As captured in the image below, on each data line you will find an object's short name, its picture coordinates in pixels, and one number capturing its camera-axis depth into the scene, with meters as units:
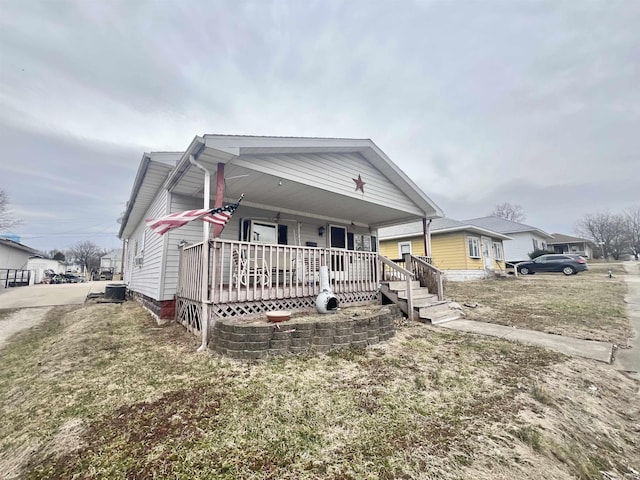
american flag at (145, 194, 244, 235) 4.97
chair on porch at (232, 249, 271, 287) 5.03
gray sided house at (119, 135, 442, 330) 5.28
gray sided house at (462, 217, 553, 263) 27.55
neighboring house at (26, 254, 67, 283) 29.69
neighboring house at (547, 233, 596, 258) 39.91
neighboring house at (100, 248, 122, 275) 50.91
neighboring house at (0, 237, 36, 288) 21.29
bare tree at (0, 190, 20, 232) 22.59
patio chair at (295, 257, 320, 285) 6.07
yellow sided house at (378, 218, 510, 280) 17.33
